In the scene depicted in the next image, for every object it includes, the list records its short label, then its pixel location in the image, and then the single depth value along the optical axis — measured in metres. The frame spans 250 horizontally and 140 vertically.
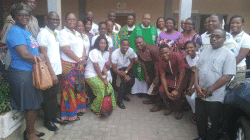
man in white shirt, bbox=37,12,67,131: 2.73
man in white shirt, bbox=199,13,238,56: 2.77
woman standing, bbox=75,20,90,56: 3.73
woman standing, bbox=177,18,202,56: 3.81
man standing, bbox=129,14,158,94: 4.41
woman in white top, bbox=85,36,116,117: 3.52
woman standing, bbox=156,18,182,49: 4.07
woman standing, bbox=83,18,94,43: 4.34
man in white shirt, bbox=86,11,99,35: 4.71
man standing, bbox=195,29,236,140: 2.31
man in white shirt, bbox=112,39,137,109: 4.02
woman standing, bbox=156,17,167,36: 4.63
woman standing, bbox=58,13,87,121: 3.10
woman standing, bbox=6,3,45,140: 2.20
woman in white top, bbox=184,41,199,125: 3.30
